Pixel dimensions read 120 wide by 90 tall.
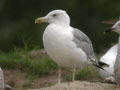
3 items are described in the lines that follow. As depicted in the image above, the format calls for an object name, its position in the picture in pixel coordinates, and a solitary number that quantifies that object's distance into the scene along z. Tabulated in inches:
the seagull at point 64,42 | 683.4
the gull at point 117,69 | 639.1
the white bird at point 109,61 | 768.9
